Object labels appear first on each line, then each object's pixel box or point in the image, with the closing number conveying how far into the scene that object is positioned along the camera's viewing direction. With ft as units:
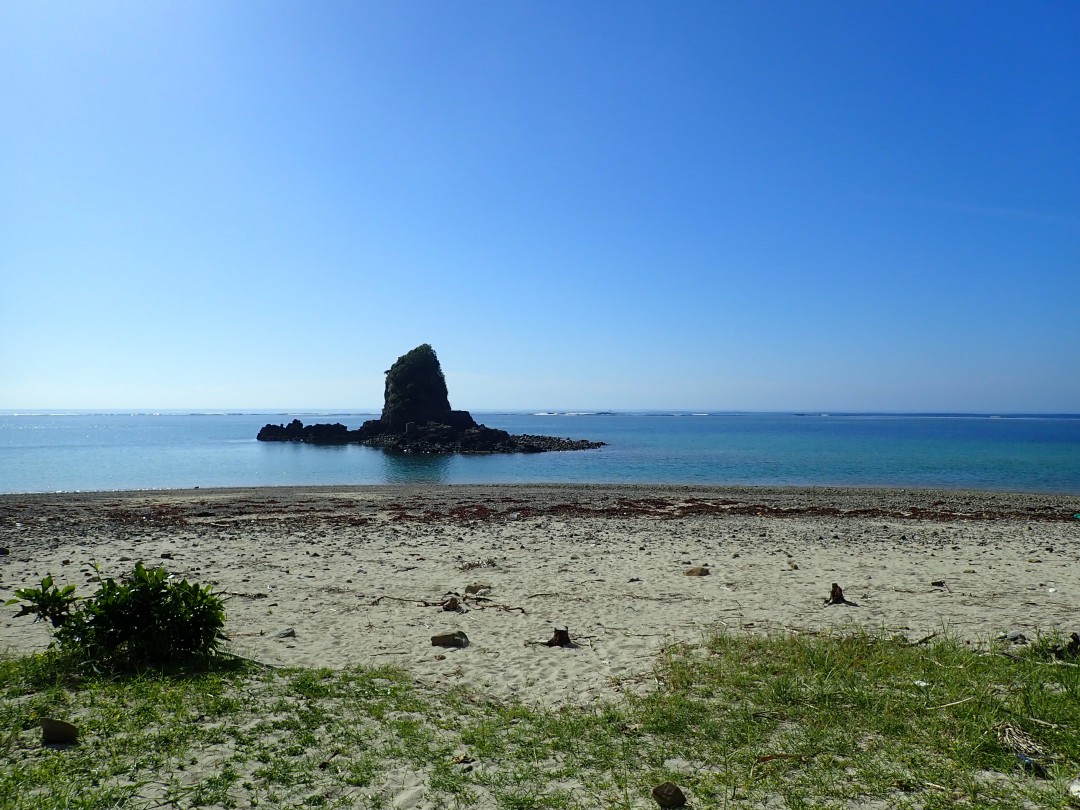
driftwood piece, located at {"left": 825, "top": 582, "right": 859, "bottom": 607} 38.07
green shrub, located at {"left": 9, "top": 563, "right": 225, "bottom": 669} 25.03
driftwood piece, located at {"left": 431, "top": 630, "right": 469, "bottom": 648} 30.60
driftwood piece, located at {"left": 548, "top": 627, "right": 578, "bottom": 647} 30.73
